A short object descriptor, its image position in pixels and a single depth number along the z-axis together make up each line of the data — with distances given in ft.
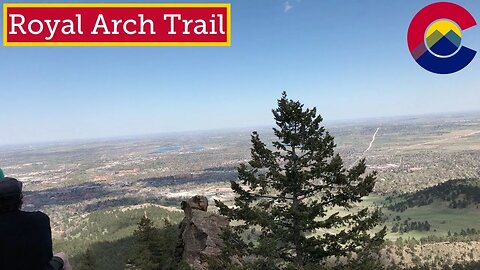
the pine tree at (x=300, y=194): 60.90
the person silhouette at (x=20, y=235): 12.78
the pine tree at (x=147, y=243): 107.65
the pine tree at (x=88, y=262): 134.72
